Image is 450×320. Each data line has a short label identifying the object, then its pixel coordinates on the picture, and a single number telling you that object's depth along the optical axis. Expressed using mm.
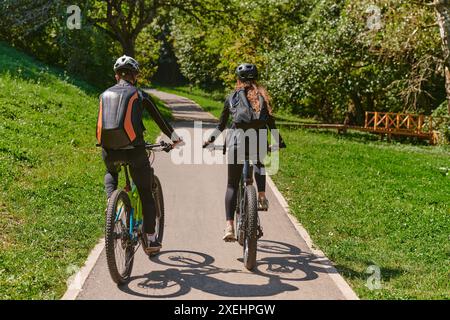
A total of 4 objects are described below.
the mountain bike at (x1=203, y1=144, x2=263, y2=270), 12078
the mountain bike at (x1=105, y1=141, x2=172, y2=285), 10609
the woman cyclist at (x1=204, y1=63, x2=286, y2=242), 12781
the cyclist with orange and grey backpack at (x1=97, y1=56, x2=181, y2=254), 10953
